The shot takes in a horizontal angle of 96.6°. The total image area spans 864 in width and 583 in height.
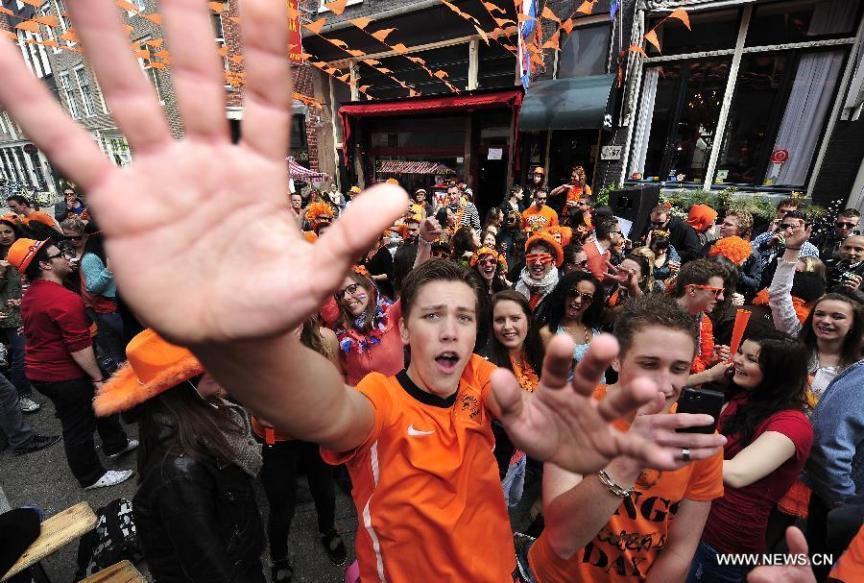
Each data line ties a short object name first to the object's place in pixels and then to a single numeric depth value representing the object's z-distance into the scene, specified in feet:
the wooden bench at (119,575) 6.44
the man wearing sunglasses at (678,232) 17.07
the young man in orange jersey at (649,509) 4.33
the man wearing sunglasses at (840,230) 15.16
